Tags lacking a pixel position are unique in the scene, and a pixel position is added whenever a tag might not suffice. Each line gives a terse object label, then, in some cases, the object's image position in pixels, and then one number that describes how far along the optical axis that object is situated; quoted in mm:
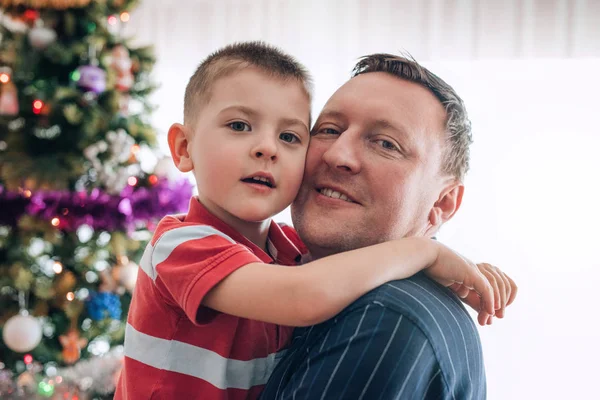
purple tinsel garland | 2656
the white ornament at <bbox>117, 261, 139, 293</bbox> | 2781
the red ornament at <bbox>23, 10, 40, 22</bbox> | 2775
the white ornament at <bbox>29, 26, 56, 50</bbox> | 2707
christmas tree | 2662
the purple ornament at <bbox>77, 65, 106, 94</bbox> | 2727
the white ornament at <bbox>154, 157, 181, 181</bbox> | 2844
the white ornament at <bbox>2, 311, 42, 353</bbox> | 2586
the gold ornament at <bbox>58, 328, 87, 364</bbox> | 2746
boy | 1013
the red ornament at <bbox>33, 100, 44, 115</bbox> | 2711
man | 930
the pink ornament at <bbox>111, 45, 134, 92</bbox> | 2842
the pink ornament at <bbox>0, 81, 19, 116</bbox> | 2678
